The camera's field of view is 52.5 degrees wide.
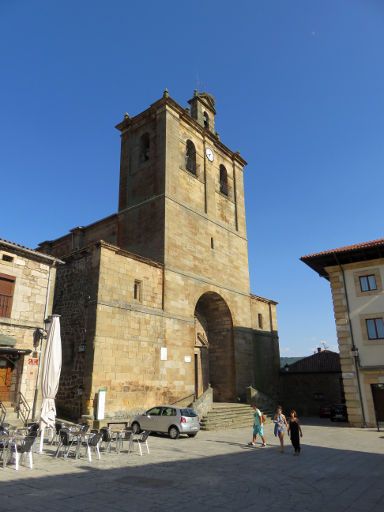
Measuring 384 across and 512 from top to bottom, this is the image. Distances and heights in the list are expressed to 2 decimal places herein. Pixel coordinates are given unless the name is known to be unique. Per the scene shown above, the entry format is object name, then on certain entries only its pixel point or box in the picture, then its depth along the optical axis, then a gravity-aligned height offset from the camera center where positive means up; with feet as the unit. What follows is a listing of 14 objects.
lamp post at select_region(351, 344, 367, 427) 67.77 +5.02
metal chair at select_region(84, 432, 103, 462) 34.46 -4.24
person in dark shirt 40.27 -4.30
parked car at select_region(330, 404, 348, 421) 78.43 -4.63
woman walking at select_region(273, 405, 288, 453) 42.37 -3.81
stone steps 62.85 -4.35
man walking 45.96 -4.16
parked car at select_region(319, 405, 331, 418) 88.66 -4.99
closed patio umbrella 40.34 +1.93
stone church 59.00 +18.59
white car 51.99 -3.96
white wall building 66.49 +11.63
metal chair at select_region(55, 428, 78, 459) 35.37 -4.17
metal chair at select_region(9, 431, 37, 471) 28.94 -3.91
